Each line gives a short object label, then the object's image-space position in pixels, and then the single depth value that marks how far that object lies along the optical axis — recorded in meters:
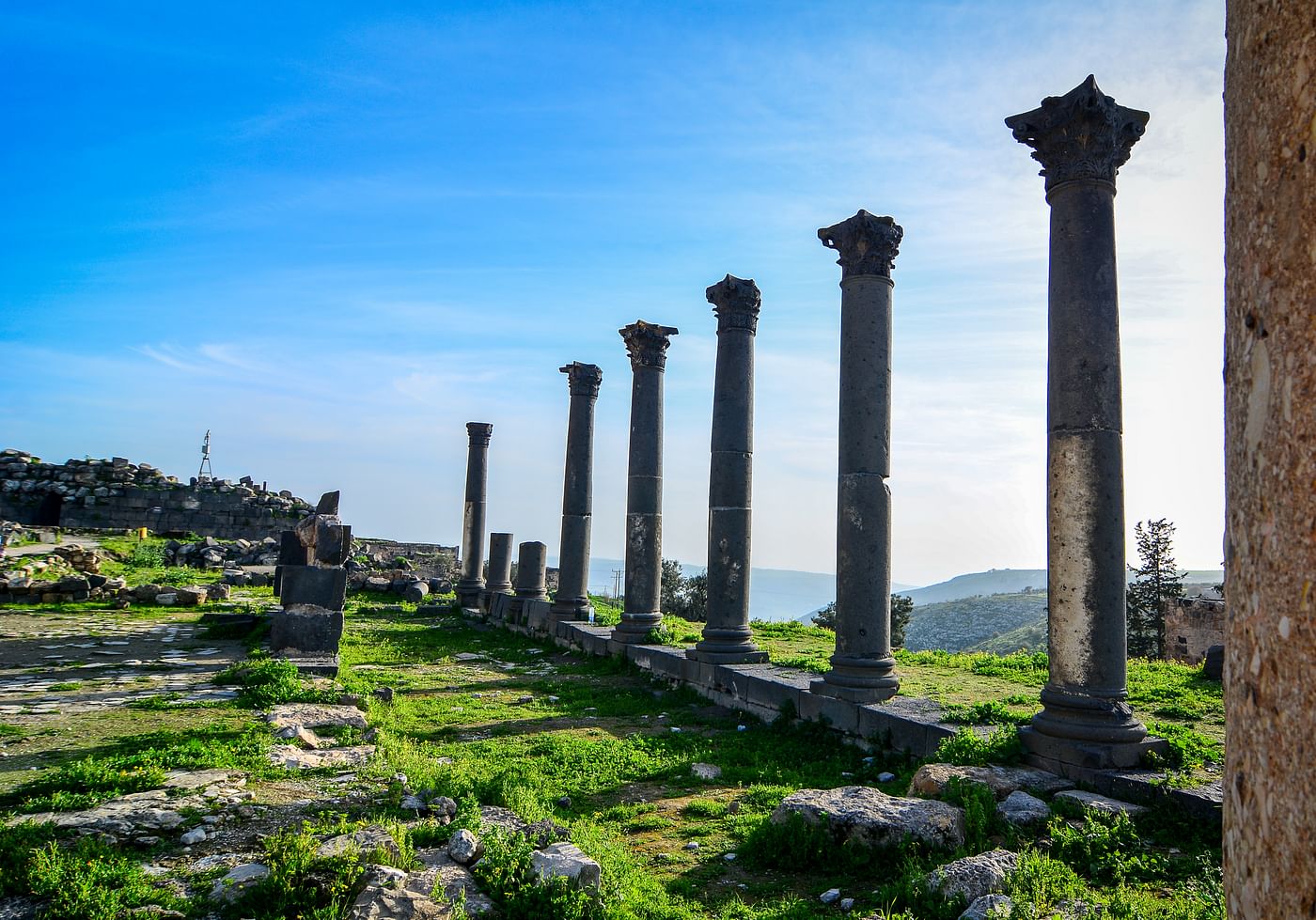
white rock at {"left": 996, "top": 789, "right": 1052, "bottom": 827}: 5.96
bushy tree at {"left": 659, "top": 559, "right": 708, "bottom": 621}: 36.78
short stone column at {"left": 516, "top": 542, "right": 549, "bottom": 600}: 21.12
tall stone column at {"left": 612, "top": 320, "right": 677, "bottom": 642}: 16.06
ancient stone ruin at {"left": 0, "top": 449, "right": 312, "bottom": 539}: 29.58
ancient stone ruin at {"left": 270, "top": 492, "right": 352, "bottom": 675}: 11.56
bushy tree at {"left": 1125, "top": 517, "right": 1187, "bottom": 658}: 28.47
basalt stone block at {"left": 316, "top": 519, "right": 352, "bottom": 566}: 12.23
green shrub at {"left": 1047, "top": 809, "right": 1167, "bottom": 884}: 5.15
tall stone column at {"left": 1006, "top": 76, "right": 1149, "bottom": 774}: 7.31
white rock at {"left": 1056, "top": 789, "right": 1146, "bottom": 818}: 5.97
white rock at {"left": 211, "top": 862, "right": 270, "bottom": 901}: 4.27
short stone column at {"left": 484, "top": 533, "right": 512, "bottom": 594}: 24.17
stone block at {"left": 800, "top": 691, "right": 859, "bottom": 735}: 9.25
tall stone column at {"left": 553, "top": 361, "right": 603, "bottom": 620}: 18.78
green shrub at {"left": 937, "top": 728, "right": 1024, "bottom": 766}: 7.36
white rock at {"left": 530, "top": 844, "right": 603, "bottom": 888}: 4.69
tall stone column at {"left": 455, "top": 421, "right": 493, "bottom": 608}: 24.38
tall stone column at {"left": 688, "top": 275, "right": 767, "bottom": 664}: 12.73
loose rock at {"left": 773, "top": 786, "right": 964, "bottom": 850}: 5.73
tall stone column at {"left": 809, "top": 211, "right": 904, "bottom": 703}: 9.89
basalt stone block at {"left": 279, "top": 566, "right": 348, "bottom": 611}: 11.61
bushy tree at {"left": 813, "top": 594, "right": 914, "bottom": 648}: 30.32
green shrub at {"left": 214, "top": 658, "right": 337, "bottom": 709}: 8.78
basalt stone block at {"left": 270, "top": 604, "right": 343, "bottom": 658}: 11.58
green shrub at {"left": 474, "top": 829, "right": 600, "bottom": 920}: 4.45
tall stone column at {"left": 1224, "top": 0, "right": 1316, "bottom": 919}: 1.46
